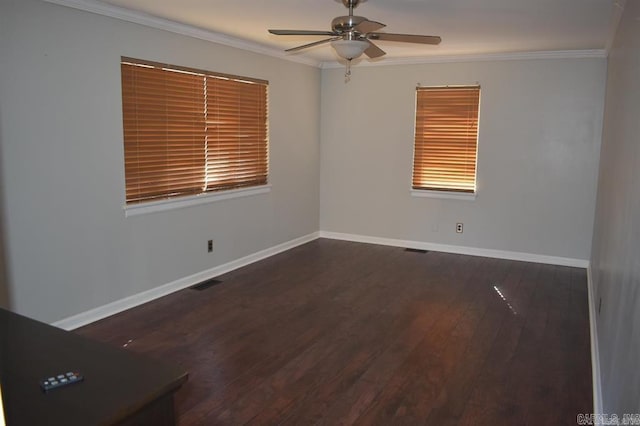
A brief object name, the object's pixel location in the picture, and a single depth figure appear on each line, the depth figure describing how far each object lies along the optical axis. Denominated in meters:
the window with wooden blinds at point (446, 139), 5.88
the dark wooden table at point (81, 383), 1.18
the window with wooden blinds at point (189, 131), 4.04
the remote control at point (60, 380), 1.27
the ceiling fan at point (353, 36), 2.84
